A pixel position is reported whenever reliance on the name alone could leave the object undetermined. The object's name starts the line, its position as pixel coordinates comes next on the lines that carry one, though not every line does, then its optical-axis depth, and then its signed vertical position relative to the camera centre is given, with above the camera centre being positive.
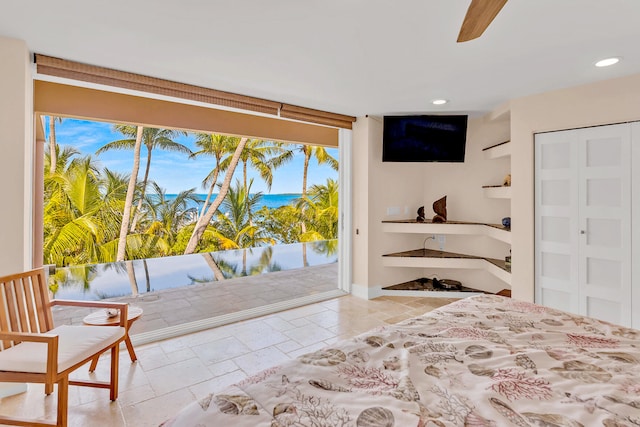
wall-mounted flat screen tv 4.27 +0.94
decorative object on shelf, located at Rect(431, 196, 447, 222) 4.62 +0.03
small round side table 2.52 -0.82
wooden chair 1.71 -0.76
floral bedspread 0.99 -0.59
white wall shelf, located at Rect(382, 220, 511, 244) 4.32 -0.20
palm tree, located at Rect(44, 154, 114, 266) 6.18 -0.04
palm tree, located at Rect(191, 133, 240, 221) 9.28 +1.77
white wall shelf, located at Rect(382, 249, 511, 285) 4.39 -0.64
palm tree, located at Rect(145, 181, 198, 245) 9.13 -0.02
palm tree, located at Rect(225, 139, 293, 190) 9.52 +1.58
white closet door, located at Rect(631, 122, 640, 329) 2.85 -0.08
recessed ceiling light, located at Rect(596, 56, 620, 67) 2.55 +1.15
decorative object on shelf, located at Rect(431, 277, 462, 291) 4.60 -0.99
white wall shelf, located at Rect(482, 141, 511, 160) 3.81 +0.73
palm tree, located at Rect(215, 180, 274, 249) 9.39 -0.26
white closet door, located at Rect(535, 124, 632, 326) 2.96 -0.08
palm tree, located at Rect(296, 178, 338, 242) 10.03 +0.03
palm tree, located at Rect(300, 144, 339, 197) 9.93 +1.62
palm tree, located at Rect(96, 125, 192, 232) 8.95 +1.89
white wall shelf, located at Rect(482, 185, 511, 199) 3.87 +0.25
